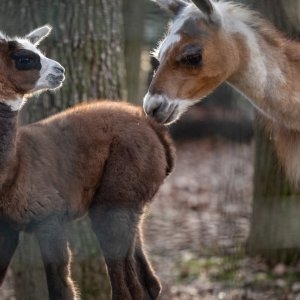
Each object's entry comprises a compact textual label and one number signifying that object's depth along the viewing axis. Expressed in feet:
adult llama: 30.14
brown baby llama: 29.94
